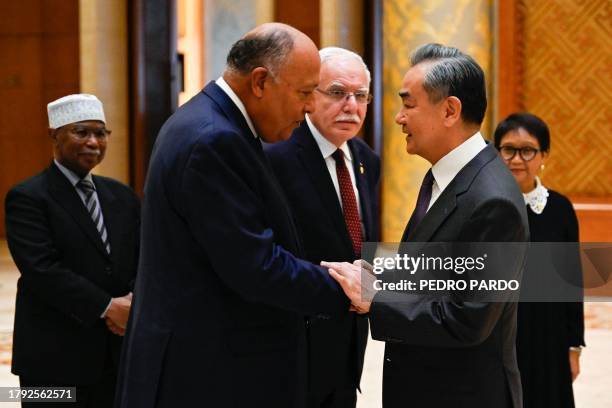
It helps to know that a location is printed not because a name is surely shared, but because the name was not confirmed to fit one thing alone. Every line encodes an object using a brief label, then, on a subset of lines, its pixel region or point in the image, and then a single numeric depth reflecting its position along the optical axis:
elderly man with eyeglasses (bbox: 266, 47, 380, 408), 6.33
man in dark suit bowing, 4.62
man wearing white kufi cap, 6.51
